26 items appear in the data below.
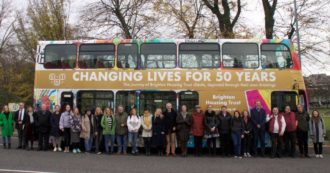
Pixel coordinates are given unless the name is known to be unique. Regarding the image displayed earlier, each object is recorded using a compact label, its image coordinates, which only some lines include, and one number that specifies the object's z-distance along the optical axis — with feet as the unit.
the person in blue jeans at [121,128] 50.85
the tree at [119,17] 95.76
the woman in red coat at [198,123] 49.80
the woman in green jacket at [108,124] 51.06
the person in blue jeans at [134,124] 50.34
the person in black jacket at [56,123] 51.96
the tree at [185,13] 82.69
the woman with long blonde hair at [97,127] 51.62
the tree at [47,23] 98.65
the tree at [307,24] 72.64
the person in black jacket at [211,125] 49.57
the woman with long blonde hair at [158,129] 50.21
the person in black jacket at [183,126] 49.49
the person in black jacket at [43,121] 52.16
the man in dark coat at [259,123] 49.34
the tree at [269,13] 75.05
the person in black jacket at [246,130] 49.62
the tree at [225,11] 80.28
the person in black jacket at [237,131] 49.19
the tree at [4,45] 146.16
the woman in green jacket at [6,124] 56.03
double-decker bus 50.39
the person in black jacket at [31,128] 54.29
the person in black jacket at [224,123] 49.55
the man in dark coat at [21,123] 54.41
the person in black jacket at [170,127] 49.98
